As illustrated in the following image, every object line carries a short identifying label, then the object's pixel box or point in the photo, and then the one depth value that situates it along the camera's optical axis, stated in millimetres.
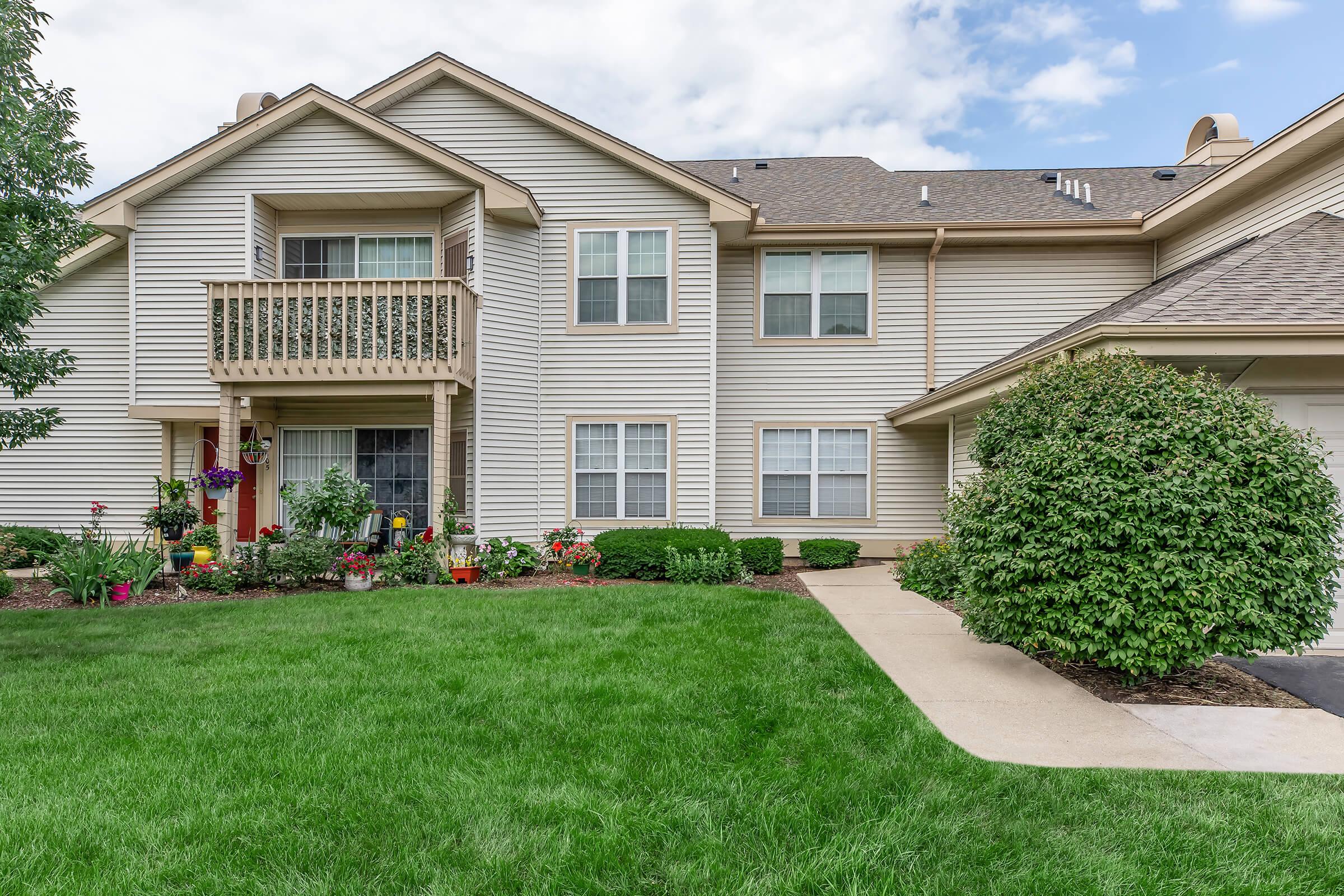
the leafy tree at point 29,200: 5762
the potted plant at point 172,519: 10242
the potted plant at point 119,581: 8617
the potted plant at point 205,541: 10000
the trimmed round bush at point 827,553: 11523
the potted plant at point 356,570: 9297
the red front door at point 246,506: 11398
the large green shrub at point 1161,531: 4645
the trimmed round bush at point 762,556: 10797
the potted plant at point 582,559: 10391
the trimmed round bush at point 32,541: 10898
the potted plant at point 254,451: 10828
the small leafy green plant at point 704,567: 9805
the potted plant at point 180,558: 9531
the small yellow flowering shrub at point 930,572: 8805
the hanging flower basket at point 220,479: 9445
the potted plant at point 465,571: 9922
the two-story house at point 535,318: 10227
